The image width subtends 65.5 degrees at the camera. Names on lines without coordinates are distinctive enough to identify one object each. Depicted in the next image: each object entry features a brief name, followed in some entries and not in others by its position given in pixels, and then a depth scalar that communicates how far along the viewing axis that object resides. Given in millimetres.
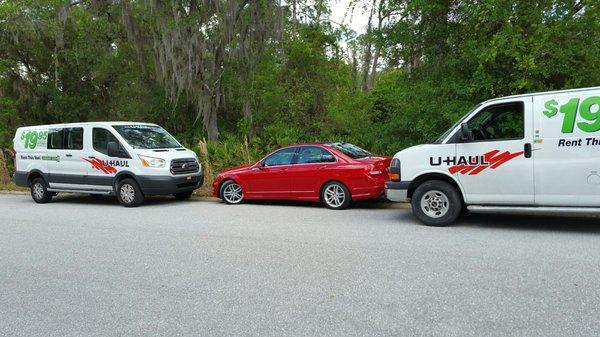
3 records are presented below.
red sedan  9594
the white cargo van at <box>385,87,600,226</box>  6758
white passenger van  11086
